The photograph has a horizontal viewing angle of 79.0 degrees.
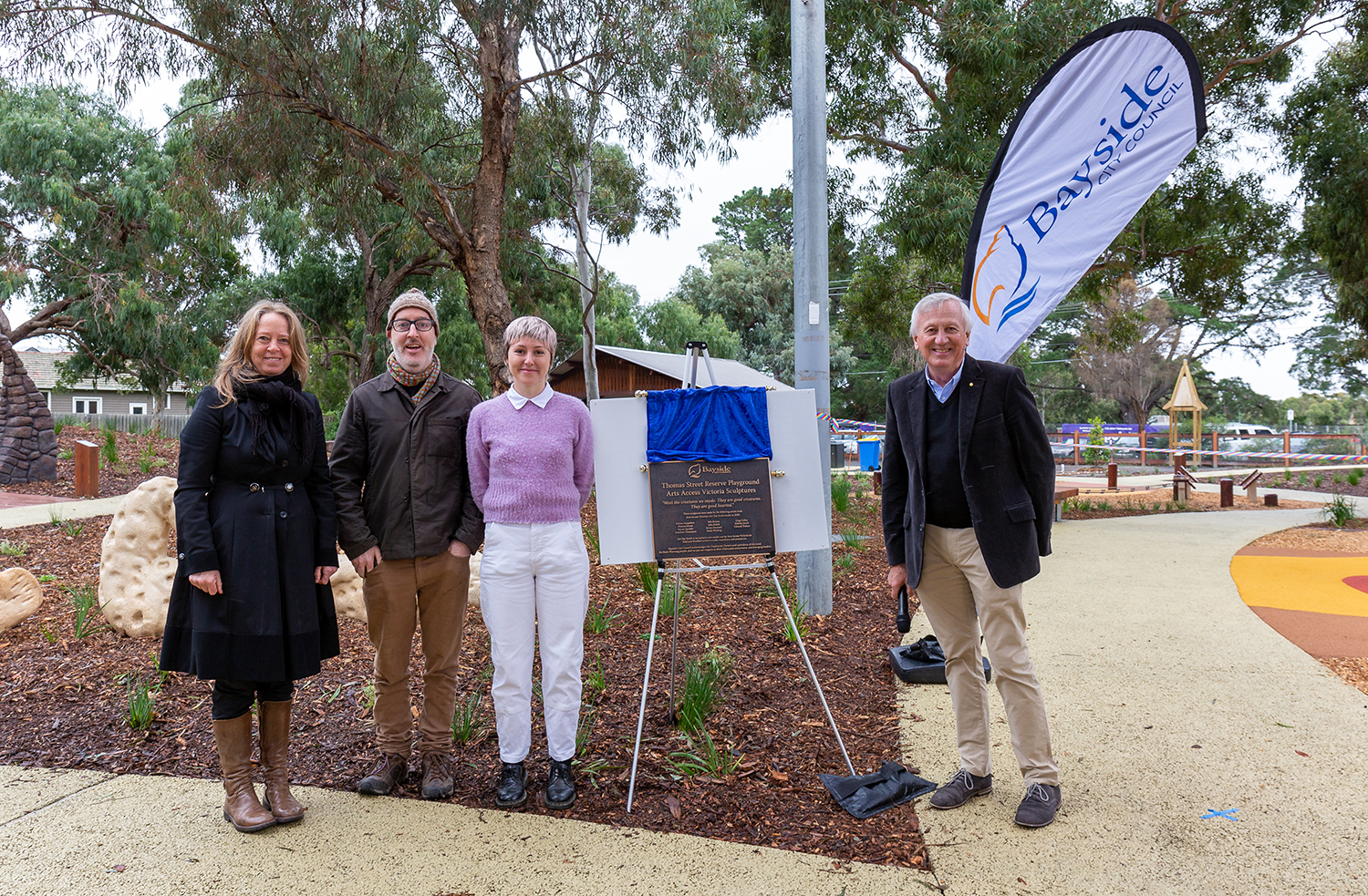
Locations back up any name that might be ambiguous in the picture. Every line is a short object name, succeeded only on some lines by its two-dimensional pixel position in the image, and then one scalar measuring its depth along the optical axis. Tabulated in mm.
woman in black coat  3059
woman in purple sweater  3383
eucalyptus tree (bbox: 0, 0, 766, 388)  8188
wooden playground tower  20188
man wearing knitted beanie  3420
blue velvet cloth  3953
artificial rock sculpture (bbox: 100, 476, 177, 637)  5508
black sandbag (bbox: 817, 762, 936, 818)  3340
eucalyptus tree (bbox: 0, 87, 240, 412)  17766
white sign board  3885
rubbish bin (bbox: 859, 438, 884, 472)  22172
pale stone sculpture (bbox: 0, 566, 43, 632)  5707
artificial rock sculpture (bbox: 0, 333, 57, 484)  11938
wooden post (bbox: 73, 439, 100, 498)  11172
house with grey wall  39062
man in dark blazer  3227
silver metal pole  6160
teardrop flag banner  4688
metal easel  3447
